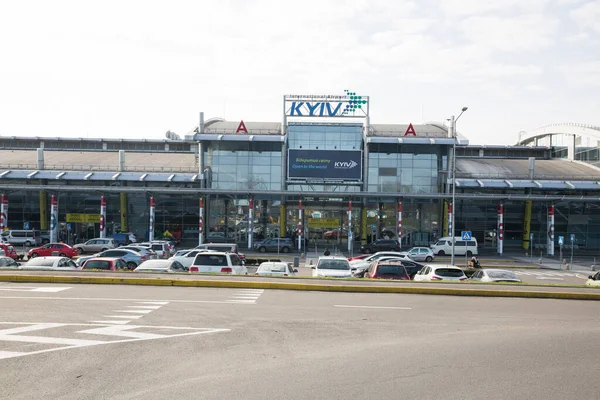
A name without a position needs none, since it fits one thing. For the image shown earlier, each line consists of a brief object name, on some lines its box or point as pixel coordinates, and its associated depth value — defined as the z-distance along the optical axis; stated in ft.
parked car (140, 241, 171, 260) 116.57
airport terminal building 158.40
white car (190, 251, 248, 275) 67.97
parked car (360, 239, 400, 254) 142.07
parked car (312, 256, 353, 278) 69.54
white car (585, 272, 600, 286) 73.71
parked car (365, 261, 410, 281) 67.82
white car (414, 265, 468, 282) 66.44
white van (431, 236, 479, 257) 139.85
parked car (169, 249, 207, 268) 86.38
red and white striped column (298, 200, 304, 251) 152.66
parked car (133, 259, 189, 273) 69.87
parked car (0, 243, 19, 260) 102.47
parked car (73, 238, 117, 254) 131.34
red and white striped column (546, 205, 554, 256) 151.64
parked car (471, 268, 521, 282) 66.44
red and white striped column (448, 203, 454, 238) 157.84
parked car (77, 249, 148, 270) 90.25
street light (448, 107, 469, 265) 149.35
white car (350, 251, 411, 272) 96.43
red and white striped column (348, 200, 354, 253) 143.78
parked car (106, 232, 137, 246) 147.33
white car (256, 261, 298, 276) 71.41
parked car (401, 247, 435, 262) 128.77
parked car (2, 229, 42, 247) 146.51
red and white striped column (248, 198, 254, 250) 154.01
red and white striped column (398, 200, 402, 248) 151.25
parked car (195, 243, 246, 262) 111.14
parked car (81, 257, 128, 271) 68.69
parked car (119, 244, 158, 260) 99.20
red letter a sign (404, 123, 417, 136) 161.27
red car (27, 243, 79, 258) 112.88
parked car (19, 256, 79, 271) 66.28
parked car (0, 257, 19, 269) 75.36
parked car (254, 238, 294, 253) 147.23
